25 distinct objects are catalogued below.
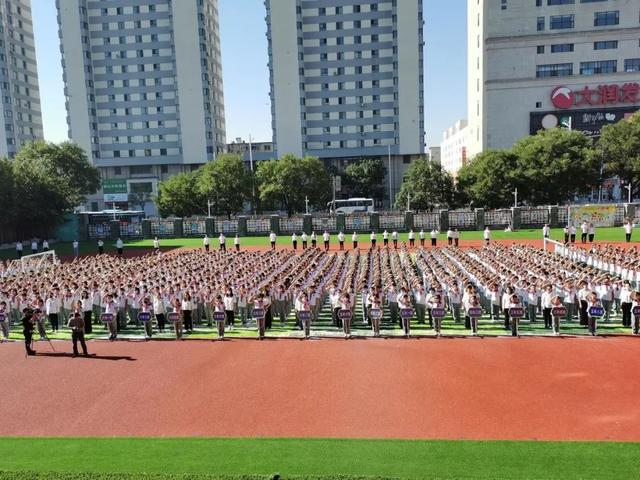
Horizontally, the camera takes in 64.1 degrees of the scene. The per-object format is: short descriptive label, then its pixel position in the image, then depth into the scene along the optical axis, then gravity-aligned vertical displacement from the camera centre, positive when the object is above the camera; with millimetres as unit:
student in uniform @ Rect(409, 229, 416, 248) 35172 -3425
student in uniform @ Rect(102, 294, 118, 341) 16438 -3582
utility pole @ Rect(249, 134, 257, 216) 64000 +1087
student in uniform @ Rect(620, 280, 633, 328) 15595 -3702
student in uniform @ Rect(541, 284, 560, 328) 15722 -3650
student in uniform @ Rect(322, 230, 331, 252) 35500 -3354
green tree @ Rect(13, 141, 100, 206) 67500 +5470
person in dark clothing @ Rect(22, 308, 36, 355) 14500 -3485
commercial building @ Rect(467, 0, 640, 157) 69688 +16666
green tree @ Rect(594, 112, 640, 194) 50625 +3343
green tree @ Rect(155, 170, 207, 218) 63000 +201
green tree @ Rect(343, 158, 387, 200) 77312 +2284
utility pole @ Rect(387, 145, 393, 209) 83000 -621
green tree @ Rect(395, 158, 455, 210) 59250 +324
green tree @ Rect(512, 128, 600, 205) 49656 +1710
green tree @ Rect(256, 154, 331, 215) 62531 +1639
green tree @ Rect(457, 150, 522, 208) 51844 +735
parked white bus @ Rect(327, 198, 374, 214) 68188 -1834
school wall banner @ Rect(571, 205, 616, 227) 40469 -2479
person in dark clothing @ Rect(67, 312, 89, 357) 14281 -3595
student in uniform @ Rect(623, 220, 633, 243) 32938 -3102
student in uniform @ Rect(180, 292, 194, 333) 17047 -3763
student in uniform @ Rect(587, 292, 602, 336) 14625 -3497
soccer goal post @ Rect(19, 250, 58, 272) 27844 -3362
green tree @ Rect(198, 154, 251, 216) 61000 +1655
